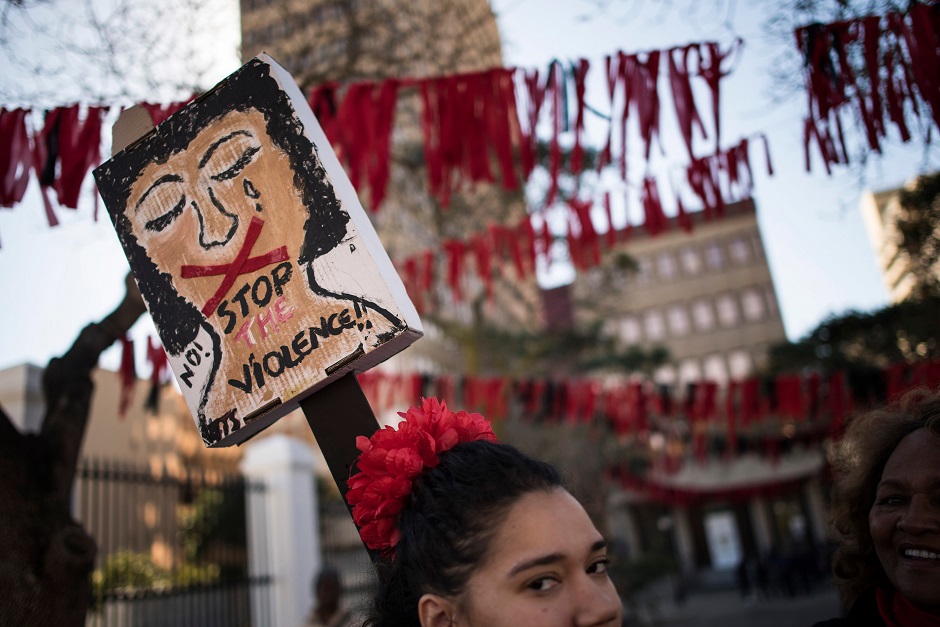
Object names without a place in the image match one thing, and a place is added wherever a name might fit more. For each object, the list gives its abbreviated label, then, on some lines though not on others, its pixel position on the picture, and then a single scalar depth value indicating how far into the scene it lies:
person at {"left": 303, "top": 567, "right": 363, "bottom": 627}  5.42
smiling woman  1.98
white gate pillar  8.05
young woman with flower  1.41
